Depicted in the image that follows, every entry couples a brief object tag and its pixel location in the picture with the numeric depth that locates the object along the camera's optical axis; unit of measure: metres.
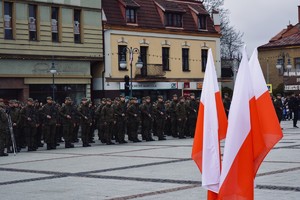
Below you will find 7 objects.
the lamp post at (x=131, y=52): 35.09
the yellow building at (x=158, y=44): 41.56
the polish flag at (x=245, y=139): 5.31
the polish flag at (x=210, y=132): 5.68
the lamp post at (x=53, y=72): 32.94
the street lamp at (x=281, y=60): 46.75
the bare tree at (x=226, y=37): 61.19
